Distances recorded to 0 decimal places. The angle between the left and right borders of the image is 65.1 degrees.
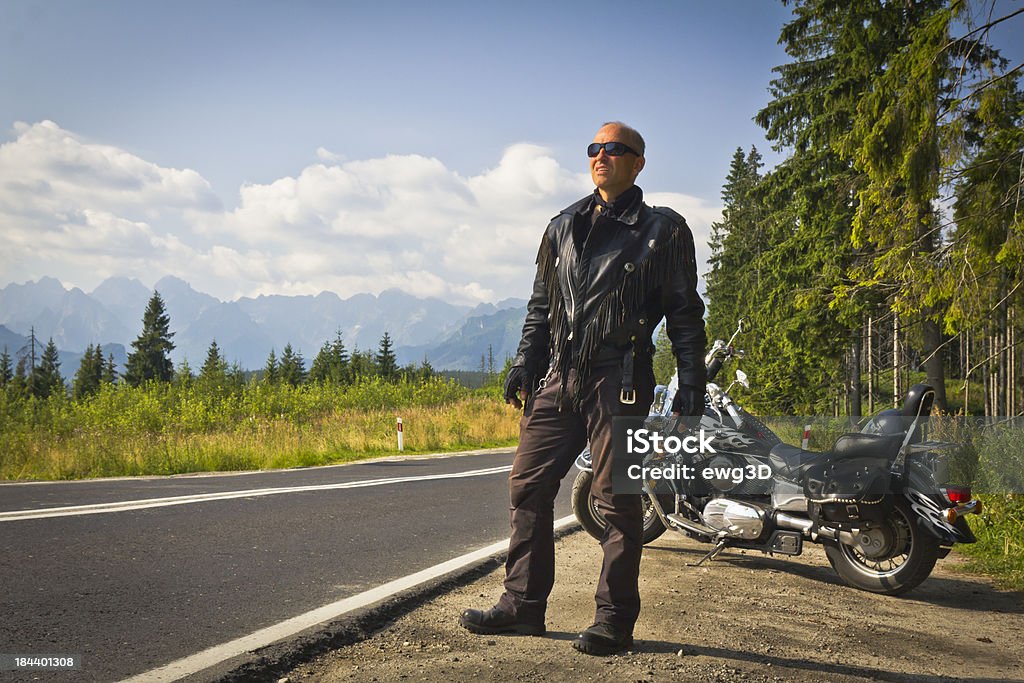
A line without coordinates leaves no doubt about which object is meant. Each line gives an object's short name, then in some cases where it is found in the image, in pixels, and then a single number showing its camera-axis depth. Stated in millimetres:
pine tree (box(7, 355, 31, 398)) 82062
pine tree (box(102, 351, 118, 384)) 89694
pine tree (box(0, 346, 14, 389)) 103912
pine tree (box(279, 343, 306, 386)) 93688
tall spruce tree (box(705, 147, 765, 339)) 47219
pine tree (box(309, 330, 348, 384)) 92125
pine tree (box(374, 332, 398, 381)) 90725
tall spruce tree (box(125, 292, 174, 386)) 87438
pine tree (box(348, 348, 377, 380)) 86688
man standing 3639
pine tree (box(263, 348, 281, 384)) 91100
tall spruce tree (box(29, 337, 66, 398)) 86000
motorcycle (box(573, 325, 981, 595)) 4988
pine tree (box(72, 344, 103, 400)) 87044
